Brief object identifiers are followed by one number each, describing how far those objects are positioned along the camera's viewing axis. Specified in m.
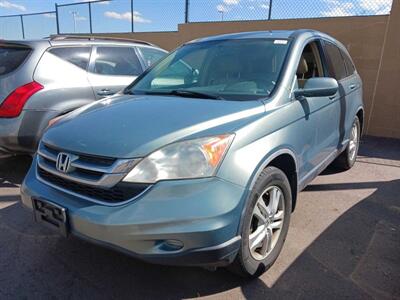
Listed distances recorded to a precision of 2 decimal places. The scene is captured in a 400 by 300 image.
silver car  4.09
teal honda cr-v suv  2.03
